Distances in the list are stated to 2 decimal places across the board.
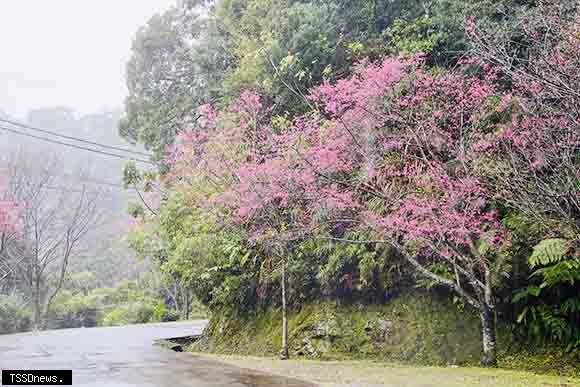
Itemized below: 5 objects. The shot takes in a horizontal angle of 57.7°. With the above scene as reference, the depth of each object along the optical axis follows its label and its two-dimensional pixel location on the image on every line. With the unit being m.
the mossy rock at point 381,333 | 10.27
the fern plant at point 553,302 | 8.34
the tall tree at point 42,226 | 24.63
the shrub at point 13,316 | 22.75
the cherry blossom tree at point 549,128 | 6.41
